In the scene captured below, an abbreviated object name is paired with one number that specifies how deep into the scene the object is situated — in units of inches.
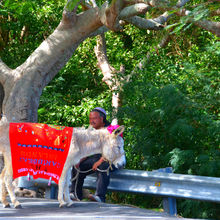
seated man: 518.6
